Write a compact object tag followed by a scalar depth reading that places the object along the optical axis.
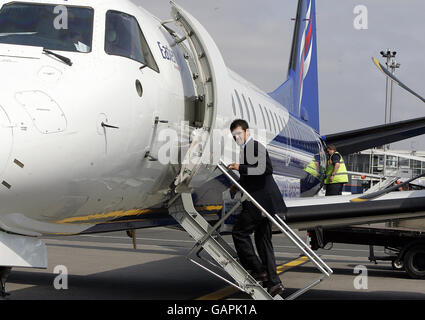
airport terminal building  75.27
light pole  55.04
